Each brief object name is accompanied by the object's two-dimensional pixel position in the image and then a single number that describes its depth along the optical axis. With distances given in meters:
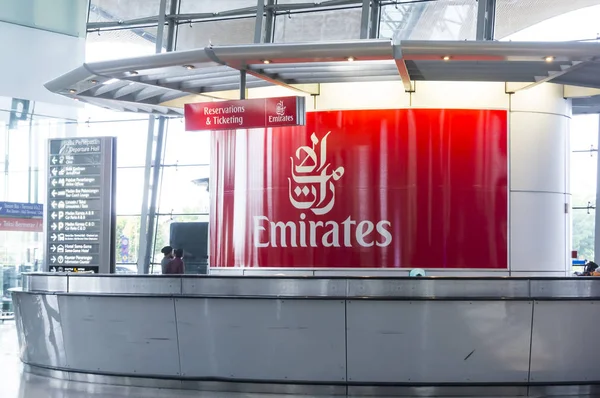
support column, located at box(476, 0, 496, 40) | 13.73
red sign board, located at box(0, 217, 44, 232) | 21.22
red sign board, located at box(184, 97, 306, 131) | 12.42
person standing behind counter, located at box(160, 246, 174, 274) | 15.61
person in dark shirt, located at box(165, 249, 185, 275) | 15.53
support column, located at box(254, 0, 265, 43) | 15.06
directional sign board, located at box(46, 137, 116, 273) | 13.87
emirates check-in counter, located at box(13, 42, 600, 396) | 9.74
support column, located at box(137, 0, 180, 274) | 24.72
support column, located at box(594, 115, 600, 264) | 21.53
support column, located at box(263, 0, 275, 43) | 15.50
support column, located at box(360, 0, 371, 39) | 14.18
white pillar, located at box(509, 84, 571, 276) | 13.64
